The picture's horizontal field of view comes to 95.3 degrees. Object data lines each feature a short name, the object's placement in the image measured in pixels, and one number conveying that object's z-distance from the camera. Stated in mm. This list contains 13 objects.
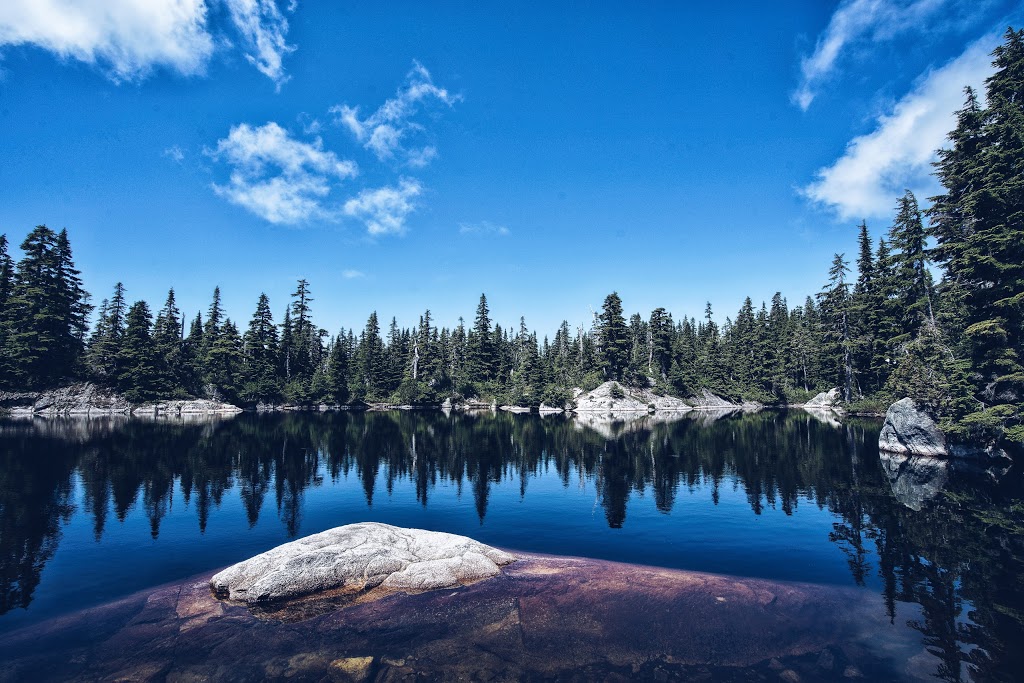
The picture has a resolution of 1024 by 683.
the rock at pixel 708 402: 90812
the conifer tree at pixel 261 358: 83875
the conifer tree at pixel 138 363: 71625
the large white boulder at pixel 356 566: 12164
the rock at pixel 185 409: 71188
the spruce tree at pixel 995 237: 24219
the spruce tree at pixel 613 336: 83688
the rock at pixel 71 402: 63600
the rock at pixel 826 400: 76862
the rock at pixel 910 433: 31812
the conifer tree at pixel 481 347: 97375
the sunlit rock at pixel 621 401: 81750
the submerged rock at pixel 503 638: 9117
